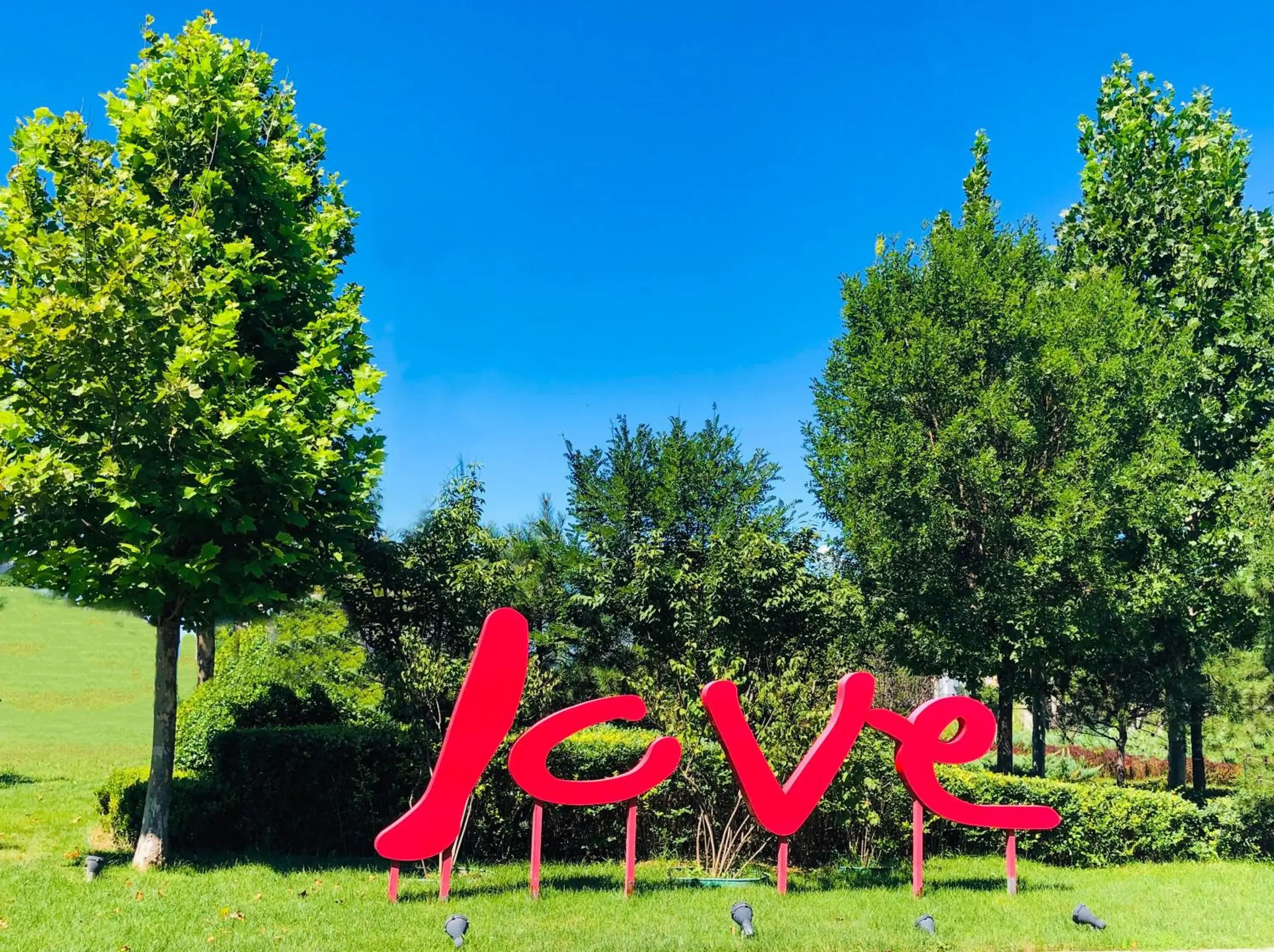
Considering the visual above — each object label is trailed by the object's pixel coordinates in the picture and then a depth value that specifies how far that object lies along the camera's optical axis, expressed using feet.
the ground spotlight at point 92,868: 36.40
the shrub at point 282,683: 49.73
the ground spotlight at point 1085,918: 32.81
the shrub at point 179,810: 43.86
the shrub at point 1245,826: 53.21
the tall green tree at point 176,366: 35.88
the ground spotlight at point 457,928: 28.58
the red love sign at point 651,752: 34.27
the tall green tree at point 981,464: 61.16
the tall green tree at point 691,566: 53.21
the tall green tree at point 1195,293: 65.16
